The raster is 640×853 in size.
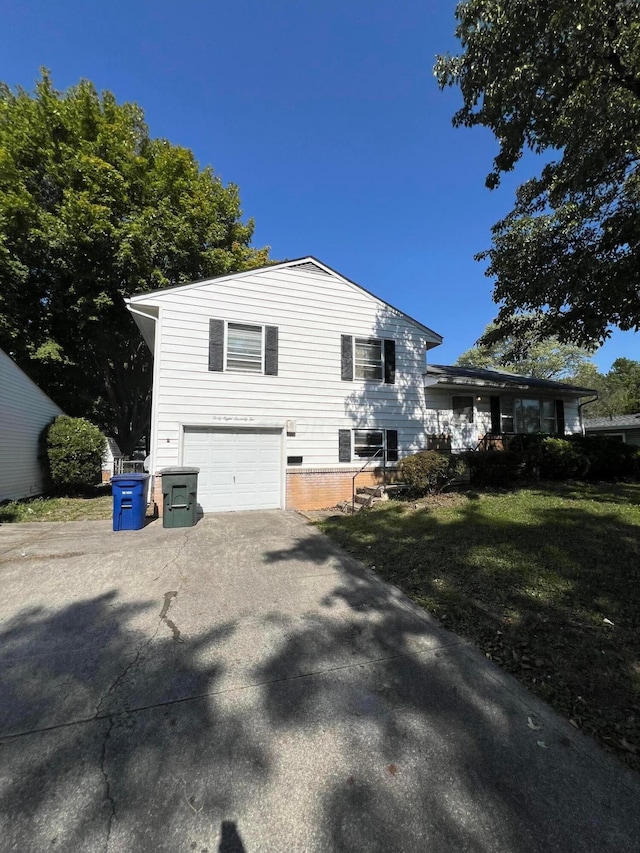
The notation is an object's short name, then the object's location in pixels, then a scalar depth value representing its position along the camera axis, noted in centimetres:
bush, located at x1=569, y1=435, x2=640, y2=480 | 1266
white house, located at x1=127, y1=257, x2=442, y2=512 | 958
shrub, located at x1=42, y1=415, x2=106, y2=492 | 1227
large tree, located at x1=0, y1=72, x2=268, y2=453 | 1376
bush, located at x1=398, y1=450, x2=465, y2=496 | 959
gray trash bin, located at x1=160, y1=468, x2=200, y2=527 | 786
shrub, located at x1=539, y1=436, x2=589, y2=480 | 1212
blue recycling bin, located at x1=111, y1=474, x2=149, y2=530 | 748
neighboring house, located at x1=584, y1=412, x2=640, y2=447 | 2517
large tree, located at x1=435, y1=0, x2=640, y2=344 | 640
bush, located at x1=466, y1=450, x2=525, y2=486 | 1096
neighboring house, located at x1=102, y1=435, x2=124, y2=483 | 2047
